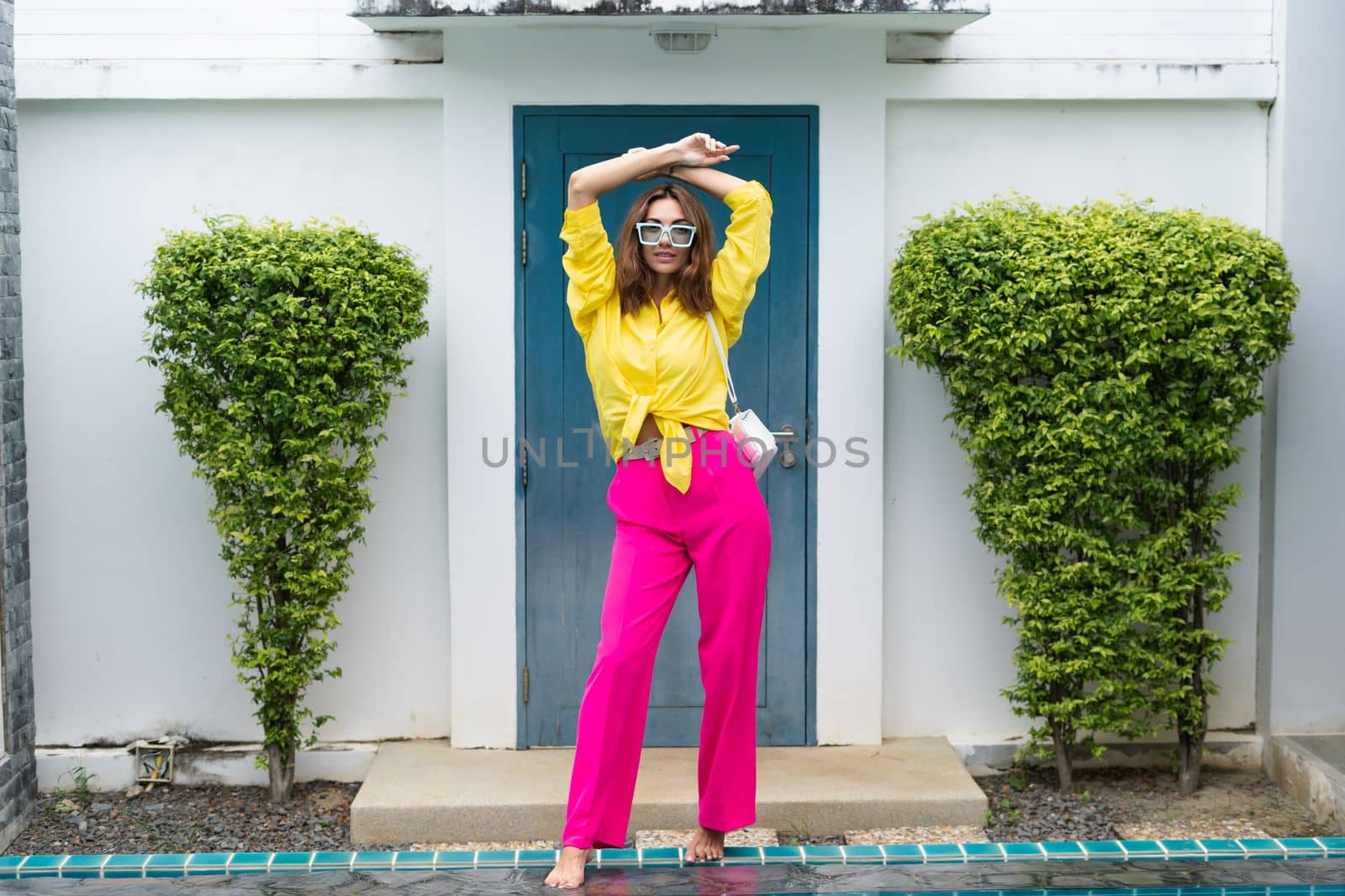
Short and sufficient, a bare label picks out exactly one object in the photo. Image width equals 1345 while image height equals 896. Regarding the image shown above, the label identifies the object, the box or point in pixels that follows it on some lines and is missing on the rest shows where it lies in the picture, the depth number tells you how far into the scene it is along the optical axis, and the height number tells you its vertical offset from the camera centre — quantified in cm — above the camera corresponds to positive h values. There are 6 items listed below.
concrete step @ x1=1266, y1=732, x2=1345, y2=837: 497 -141
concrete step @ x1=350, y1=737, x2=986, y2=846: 485 -144
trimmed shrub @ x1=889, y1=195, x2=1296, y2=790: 482 -6
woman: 396 -21
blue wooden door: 523 -14
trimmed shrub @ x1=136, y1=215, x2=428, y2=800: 474 +0
